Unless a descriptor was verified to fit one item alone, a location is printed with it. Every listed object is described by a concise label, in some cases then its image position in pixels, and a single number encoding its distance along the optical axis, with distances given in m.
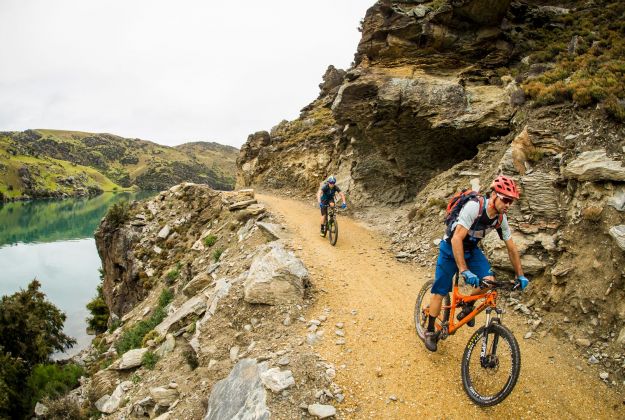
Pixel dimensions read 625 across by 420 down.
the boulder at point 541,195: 10.00
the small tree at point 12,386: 16.91
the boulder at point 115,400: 9.30
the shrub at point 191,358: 8.55
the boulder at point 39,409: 12.80
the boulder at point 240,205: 19.45
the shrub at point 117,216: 26.84
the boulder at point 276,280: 9.19
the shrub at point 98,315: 36.88
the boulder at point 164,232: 23.04
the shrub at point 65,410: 10.07
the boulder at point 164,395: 7.82
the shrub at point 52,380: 13.98
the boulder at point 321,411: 5.41
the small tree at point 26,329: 25.22
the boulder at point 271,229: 14.44
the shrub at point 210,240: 18.00
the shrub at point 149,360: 9.84
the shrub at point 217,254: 15.68
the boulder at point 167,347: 9.98
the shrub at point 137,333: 12.51
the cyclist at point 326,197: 14.68
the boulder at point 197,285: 13.41
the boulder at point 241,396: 5.70
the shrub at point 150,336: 11.15
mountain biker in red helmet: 5.23
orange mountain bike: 4.88
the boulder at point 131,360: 10.33
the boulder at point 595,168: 8.68
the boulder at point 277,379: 5.91
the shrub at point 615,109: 10.28
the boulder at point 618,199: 8.08
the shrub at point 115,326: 18.00
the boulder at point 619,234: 7.34
